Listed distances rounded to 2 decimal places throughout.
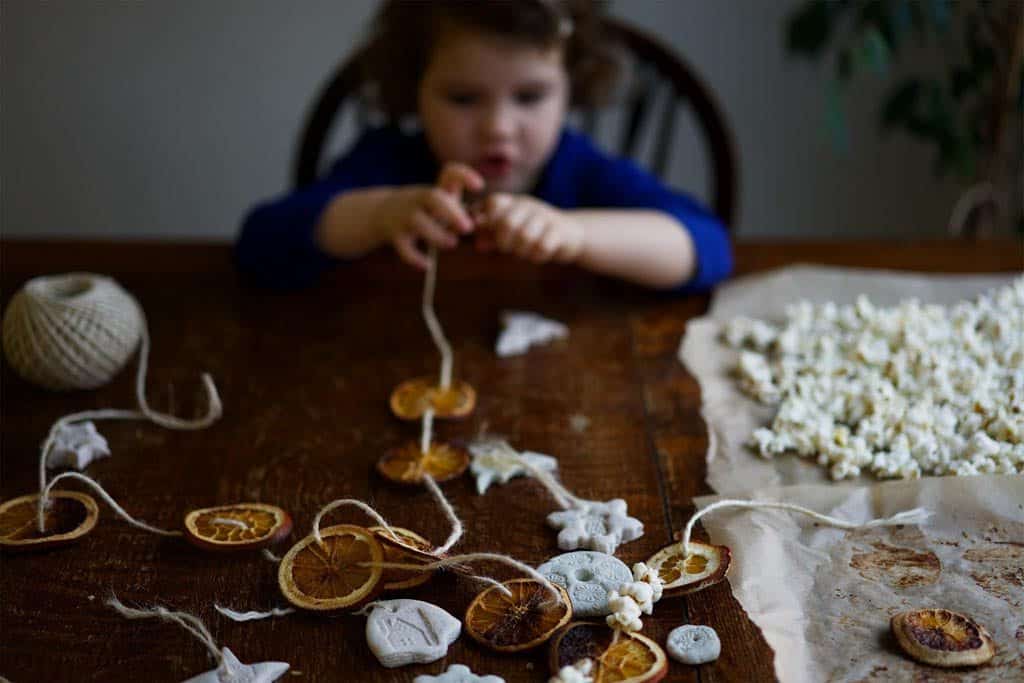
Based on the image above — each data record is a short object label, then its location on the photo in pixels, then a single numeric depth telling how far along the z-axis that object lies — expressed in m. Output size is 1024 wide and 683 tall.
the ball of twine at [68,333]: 0.84
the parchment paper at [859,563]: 0.57
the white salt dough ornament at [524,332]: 0.95
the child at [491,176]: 1.01
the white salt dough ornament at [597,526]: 0.67
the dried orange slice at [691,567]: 0.62
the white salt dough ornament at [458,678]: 0.55
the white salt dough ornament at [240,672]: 0.56
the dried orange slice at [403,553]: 0.63
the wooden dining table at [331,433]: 0.60
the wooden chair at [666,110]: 1.41
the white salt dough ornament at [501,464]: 0.75
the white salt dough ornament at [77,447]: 0.77
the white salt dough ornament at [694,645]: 0.57
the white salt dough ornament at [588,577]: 0.60
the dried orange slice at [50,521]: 0.68
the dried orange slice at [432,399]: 0.84
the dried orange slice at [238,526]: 0.67
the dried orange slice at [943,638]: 0.56
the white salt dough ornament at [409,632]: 0.57
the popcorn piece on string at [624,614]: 0.58
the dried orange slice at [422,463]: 0.75
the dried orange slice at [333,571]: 0.62
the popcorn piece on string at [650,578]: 0.60
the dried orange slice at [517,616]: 0.58
